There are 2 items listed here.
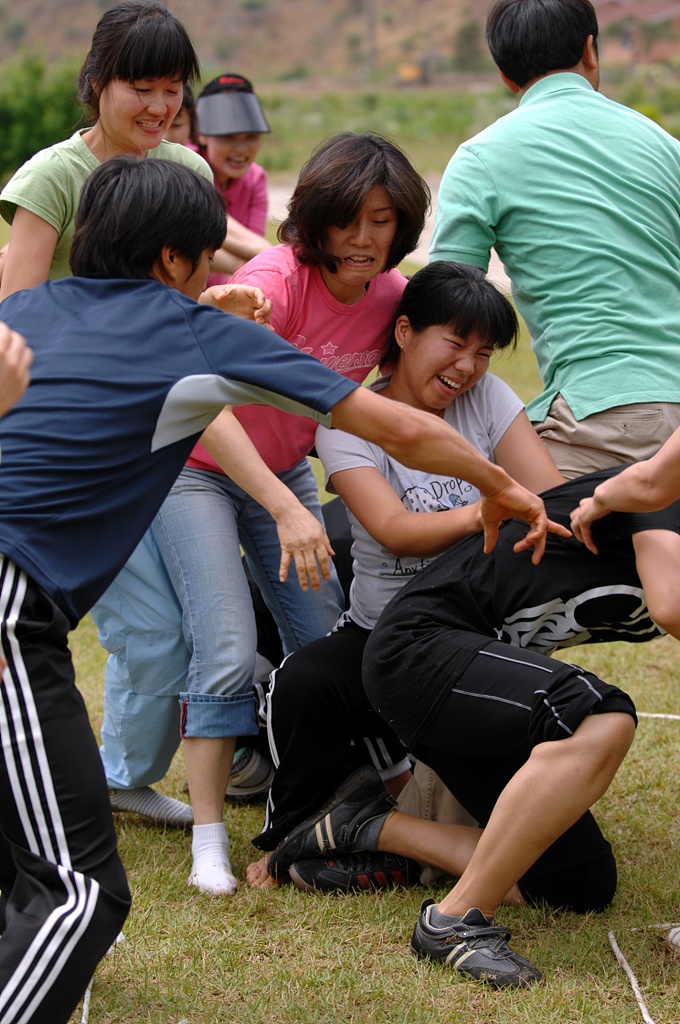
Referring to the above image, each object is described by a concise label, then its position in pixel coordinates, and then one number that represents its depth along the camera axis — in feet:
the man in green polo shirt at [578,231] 21.90
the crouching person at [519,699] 18.72
